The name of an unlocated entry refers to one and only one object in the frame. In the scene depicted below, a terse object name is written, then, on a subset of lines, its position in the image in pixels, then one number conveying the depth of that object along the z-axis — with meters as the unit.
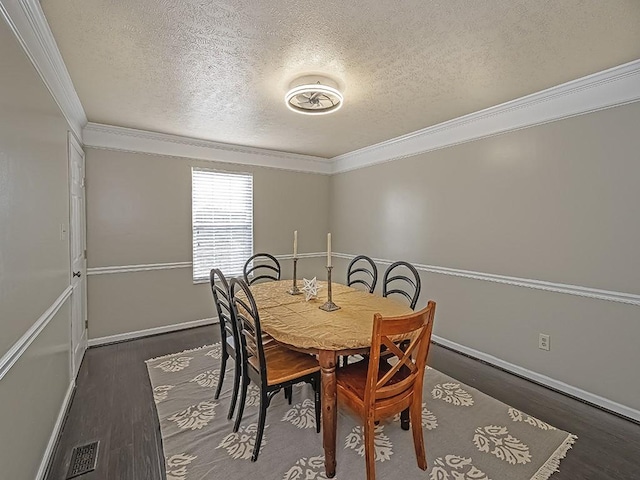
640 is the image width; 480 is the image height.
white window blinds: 4.20
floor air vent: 1.78
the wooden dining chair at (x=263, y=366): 1.84
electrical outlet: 2.72
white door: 2.66
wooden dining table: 1.73
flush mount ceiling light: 2.30
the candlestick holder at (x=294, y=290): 2.75
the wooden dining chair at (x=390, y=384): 1.54
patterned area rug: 1.77
